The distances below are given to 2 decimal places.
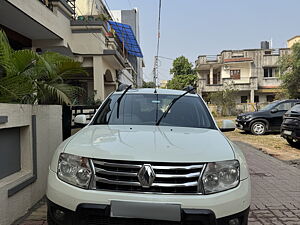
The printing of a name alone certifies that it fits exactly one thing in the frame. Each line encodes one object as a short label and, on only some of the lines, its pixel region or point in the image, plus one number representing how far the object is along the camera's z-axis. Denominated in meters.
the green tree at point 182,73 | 40.59
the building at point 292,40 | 34.75
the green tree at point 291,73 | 21.19
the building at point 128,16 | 43.34
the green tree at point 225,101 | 26.53
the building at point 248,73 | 32.12
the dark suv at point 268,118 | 12.13
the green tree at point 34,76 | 3.68
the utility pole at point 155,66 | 32.85
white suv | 2.16
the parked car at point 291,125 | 8.12
